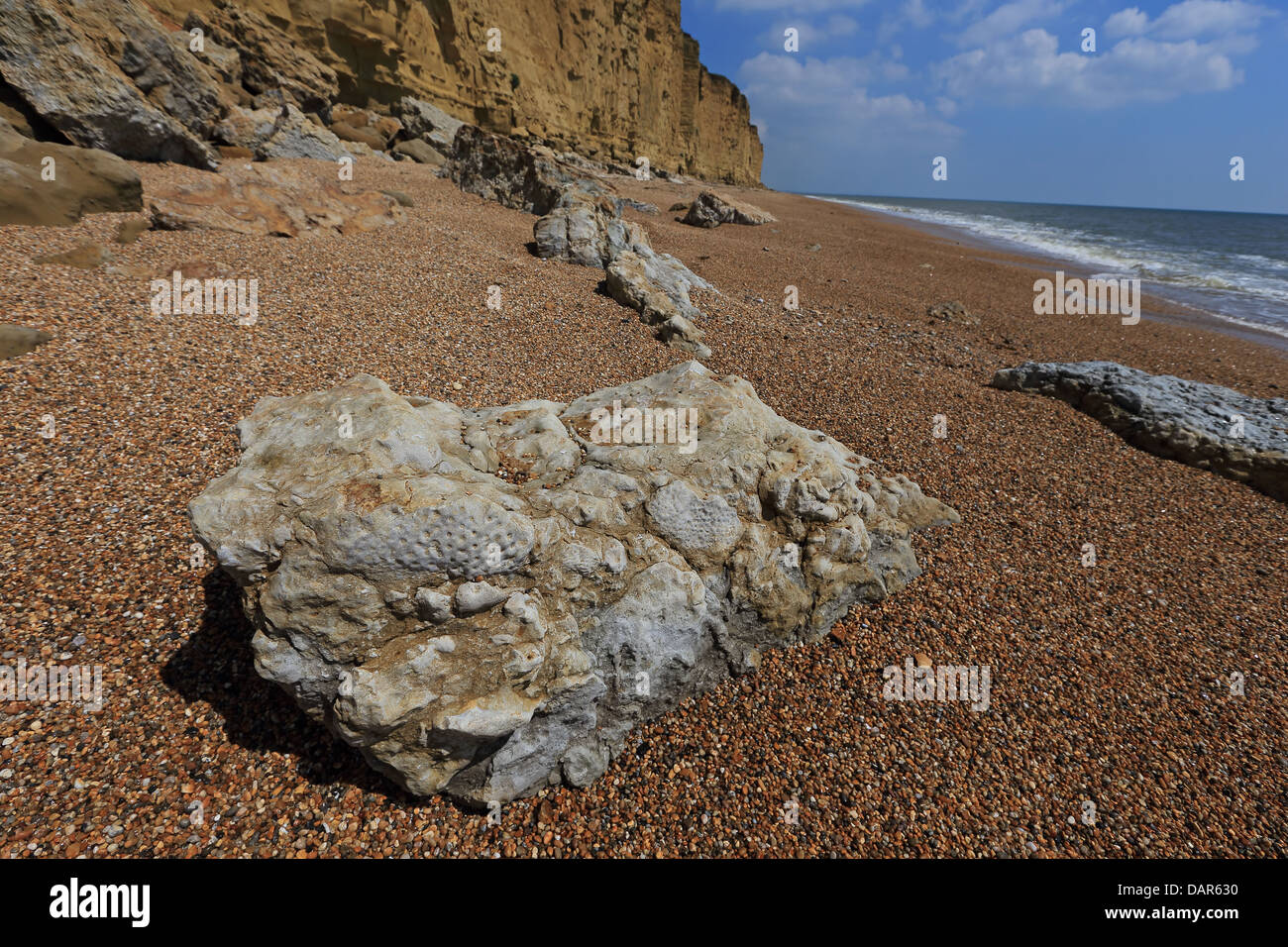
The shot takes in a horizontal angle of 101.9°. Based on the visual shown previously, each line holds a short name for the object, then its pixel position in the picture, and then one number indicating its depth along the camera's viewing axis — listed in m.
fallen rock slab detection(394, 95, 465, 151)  22.46
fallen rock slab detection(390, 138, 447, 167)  20.78
